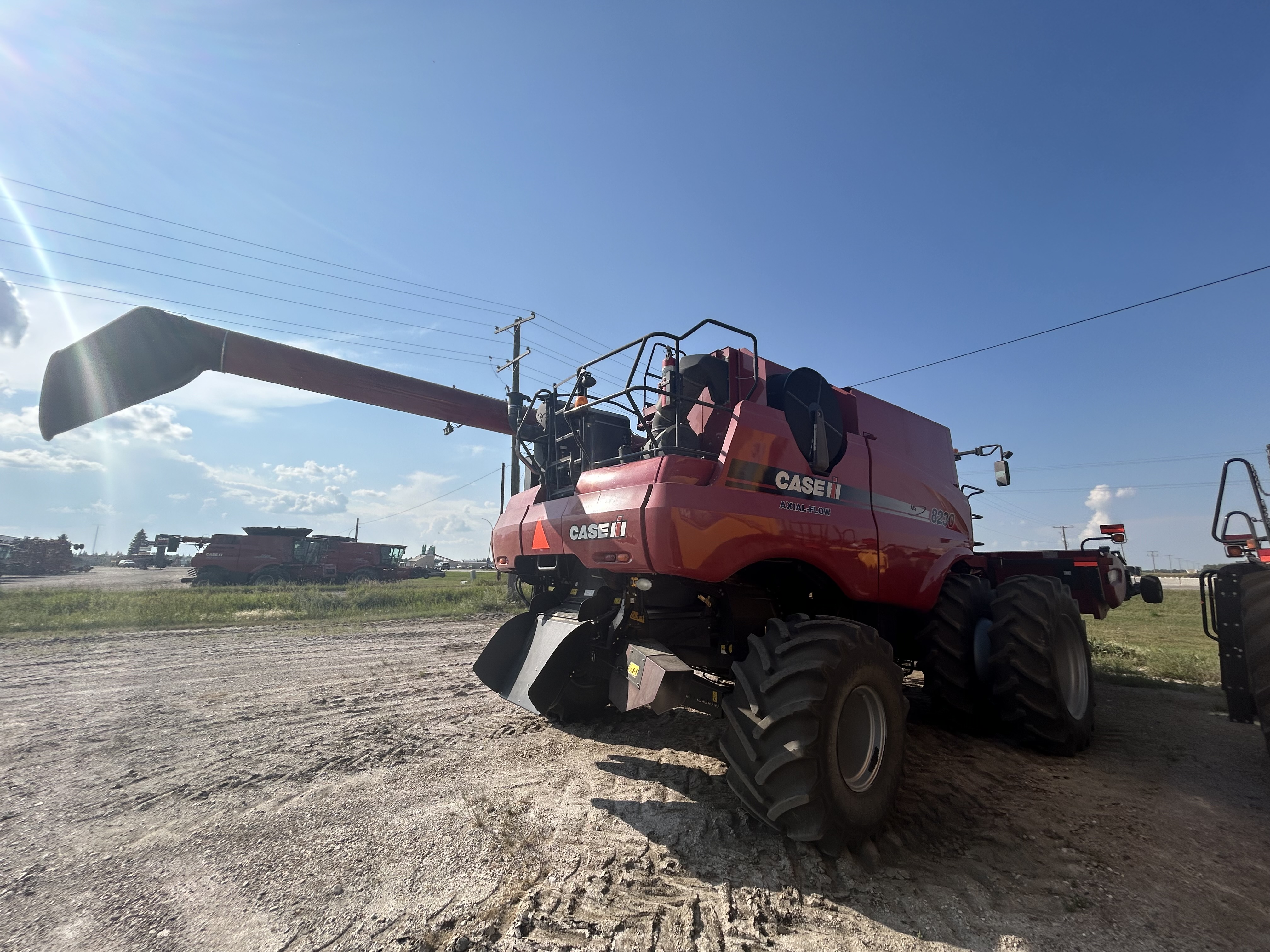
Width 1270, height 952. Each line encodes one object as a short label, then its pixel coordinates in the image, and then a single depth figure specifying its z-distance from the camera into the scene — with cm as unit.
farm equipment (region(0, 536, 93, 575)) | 3659
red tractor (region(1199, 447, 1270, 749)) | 398
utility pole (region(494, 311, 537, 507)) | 2034
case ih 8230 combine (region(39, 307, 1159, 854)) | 327
